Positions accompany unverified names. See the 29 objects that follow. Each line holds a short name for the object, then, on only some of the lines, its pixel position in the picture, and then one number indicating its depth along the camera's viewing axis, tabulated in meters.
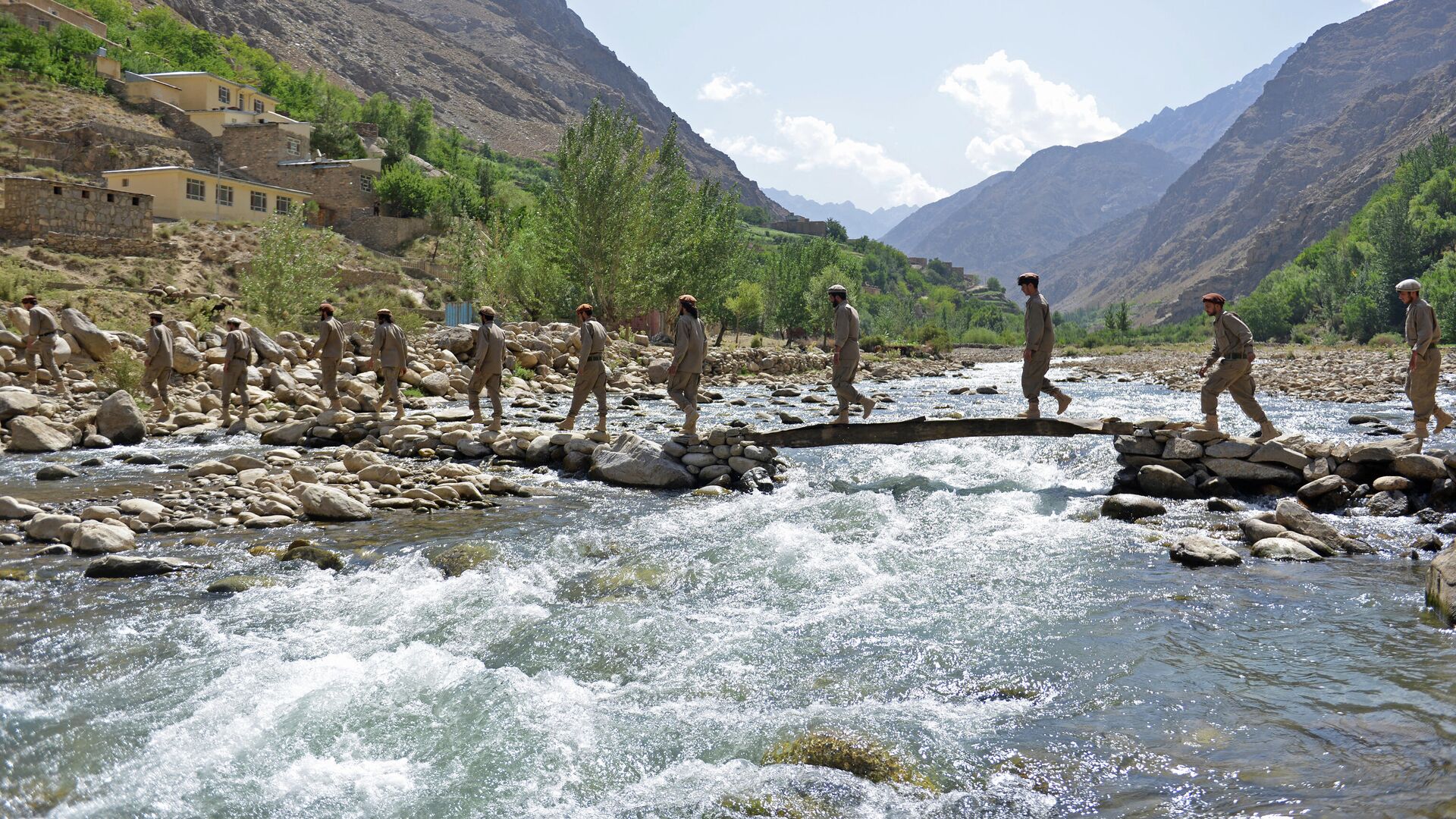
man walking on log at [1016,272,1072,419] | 12.76
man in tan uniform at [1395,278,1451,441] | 11.40
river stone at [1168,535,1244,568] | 8.59
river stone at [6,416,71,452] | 14.74
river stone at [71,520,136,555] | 8.82
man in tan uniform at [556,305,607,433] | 14.10
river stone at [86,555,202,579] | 8.11
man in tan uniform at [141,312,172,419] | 16.81
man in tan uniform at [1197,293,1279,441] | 11.62
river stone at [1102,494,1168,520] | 10.87
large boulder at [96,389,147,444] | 15.65
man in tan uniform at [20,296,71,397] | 18.05
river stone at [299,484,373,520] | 10.63
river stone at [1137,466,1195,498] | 12.01
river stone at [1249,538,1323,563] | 8.72
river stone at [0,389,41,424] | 15.89
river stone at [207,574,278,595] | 7.73
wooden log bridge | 12.85
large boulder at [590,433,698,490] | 13.18
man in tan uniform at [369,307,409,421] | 17.27
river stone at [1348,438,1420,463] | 11.19
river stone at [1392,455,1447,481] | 10.68
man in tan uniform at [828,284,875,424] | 12.89
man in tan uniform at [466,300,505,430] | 15.60
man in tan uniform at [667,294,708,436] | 13.34
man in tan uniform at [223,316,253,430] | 16.72
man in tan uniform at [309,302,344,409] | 17.11
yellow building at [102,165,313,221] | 46.66
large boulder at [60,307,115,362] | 20.19
